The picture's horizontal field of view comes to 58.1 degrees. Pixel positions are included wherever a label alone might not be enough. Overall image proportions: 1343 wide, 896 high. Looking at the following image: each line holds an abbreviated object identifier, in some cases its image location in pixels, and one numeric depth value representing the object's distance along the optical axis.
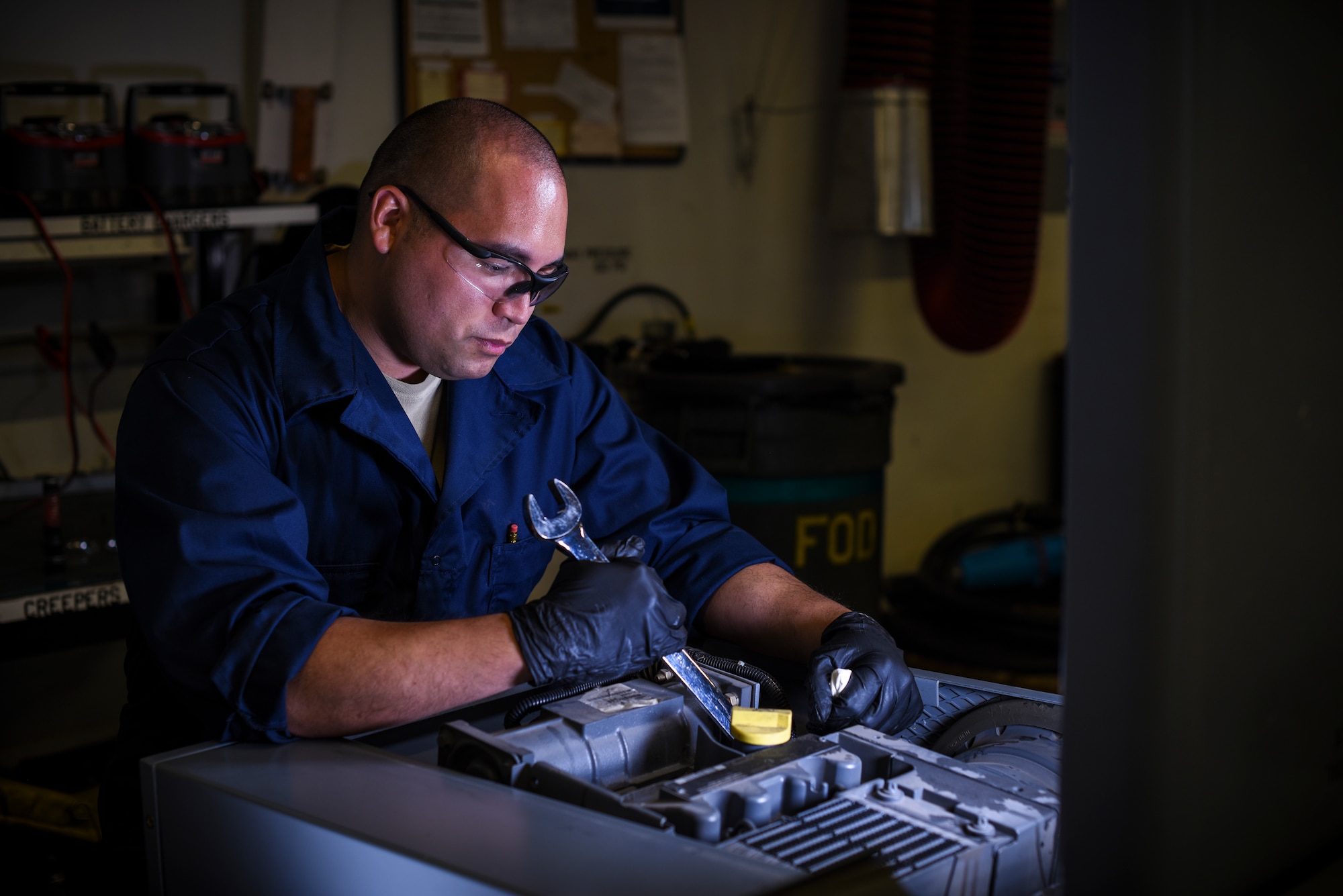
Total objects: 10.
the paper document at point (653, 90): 3.22
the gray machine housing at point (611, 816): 0.72
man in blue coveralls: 1.02
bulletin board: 2.91
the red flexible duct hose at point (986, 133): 3.34
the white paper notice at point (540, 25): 3.01
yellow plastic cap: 0.96
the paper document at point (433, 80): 2.89
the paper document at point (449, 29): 2.88
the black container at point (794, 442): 2.72
